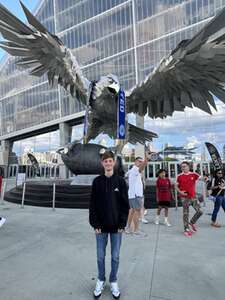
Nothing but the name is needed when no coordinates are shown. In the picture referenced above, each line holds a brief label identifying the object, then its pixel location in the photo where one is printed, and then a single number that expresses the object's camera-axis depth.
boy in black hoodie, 2.34
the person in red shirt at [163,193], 5.32
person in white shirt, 4.45
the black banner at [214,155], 13.43
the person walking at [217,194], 5.09
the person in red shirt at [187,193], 4.46
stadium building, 24.62
